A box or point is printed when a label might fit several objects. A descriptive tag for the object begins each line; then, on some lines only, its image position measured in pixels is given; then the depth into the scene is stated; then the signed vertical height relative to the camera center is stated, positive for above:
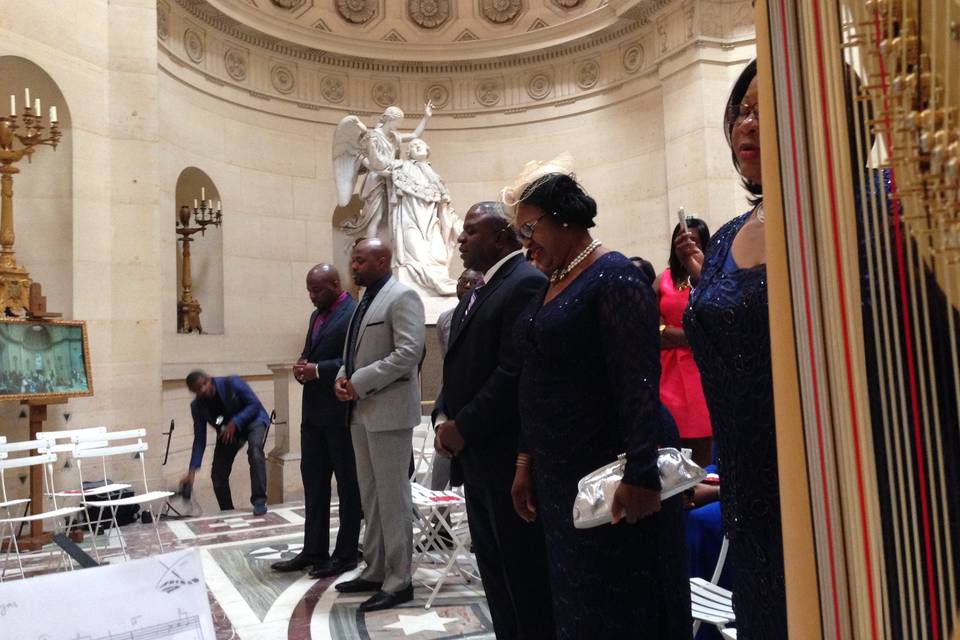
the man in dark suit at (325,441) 4.71 -0.36
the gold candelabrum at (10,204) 6.68 +1.58
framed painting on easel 6.41 +0.27
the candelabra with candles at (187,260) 11.29 +1.77
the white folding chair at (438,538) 4.36 -0.99
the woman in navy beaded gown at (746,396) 1.36 -0.06
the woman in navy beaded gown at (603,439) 1.99 -0.19
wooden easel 6.24 -0.36
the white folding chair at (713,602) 2.25 -0.71
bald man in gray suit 4.04 -0.18
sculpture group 9.98 +2.32
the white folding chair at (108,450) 5.35 -0.43
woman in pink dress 3.76 -0.03
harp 0.80 +0.05
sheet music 1.58 -0.44
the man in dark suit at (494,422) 2.76 -0.17
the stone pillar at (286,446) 8.52 -0.69
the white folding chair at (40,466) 5.06 -0.60
